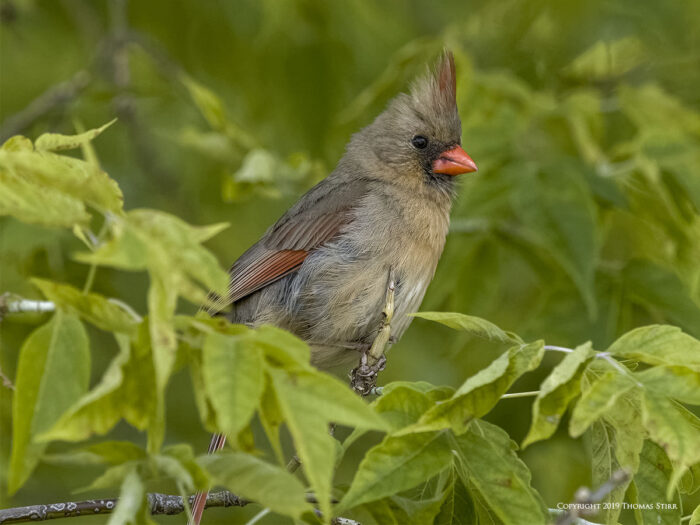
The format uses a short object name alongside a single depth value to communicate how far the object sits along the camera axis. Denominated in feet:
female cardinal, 14.77
